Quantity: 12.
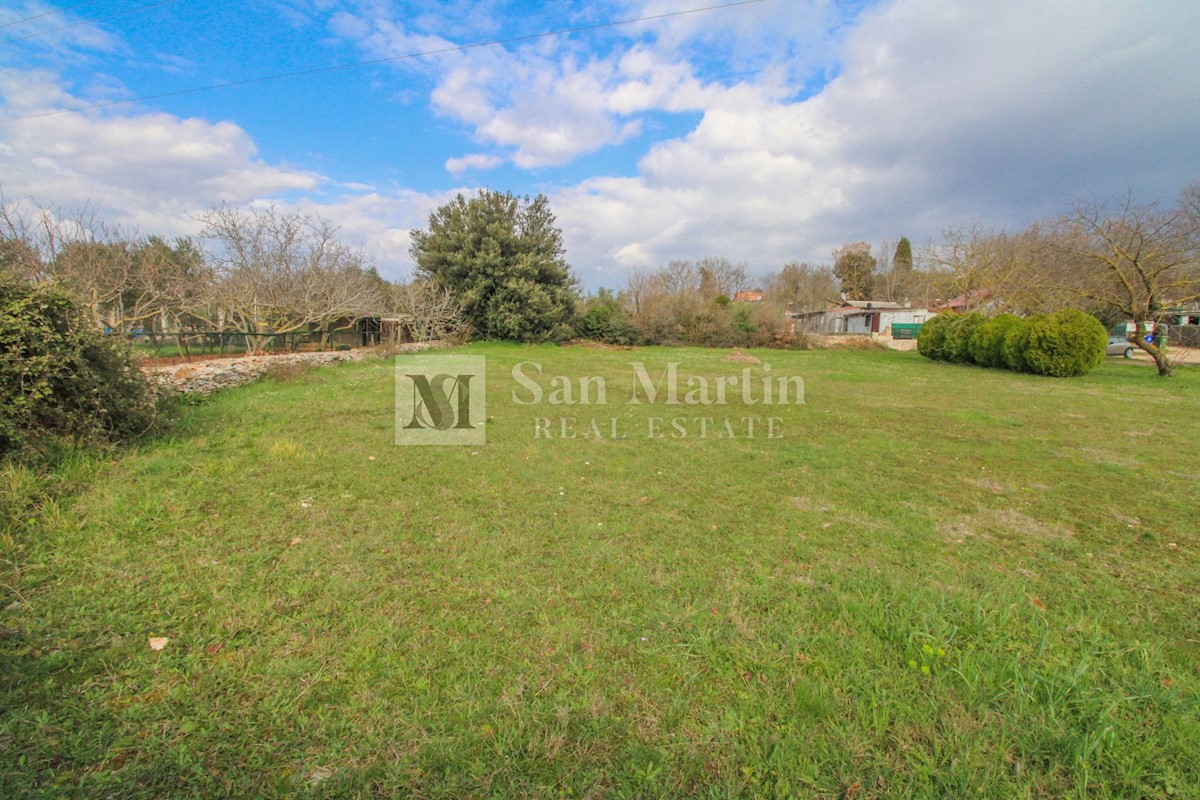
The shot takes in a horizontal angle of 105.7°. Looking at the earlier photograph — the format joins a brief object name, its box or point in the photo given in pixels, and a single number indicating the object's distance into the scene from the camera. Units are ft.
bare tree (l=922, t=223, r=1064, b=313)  59.11
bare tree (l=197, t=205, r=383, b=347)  42.26
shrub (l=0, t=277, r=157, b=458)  10.91
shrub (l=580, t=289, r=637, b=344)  77.25
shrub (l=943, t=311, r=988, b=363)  50.39
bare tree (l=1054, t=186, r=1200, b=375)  36.78
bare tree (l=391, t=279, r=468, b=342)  59.67
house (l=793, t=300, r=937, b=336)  102.22
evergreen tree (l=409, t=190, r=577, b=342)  68.59
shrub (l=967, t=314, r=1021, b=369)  44.98
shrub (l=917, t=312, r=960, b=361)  55.47
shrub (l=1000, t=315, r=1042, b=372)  42.14
